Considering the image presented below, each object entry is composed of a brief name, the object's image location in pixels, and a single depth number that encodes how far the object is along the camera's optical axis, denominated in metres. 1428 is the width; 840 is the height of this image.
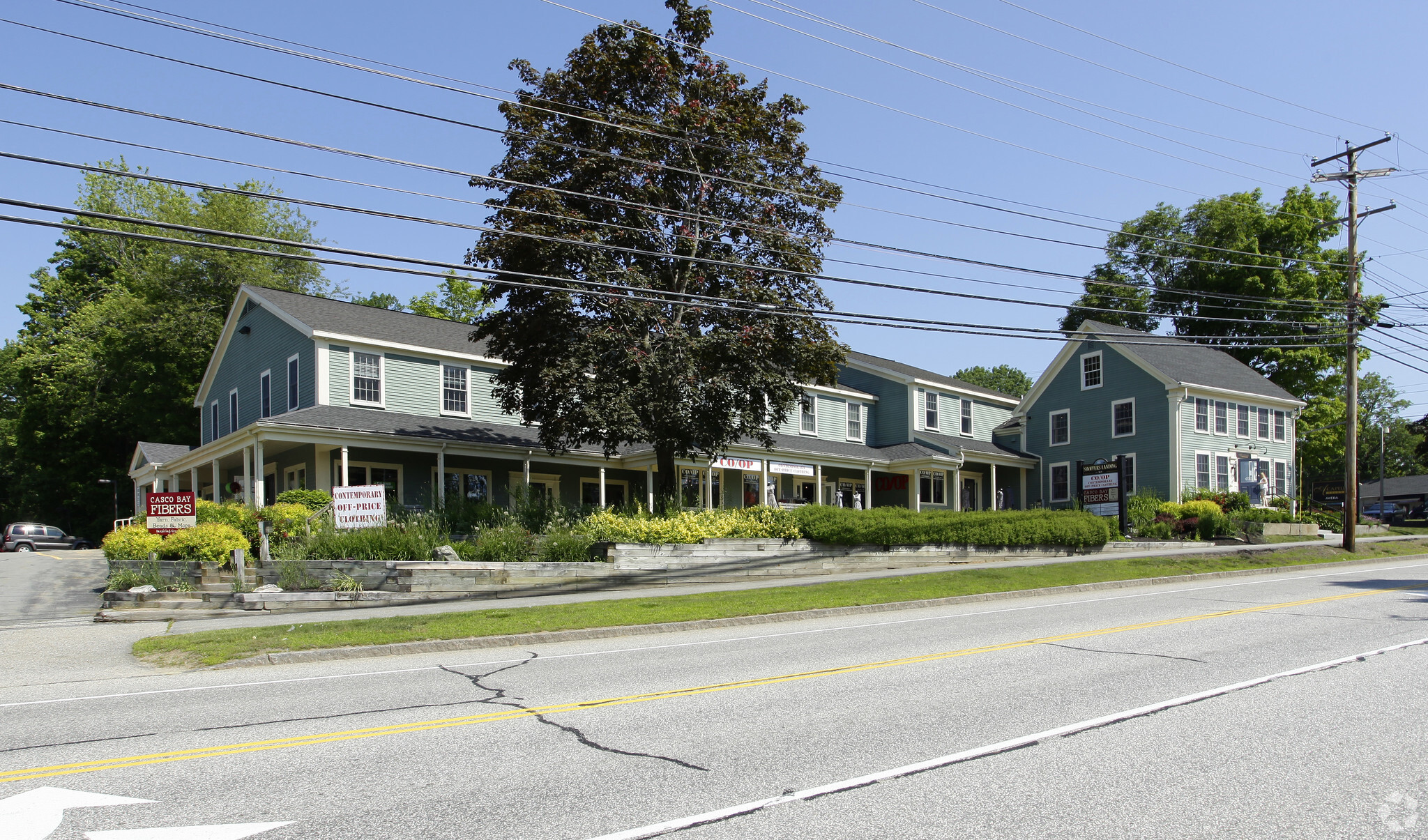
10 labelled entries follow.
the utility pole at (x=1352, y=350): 29.69
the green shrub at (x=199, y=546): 20.30
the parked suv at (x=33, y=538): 46.34
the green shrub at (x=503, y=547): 20.61
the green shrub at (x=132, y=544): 20.48
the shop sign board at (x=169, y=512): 20.80
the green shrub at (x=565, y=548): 21.20
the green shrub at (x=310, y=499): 26.00
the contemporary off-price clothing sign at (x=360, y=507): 20.80
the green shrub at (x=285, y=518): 23.70
